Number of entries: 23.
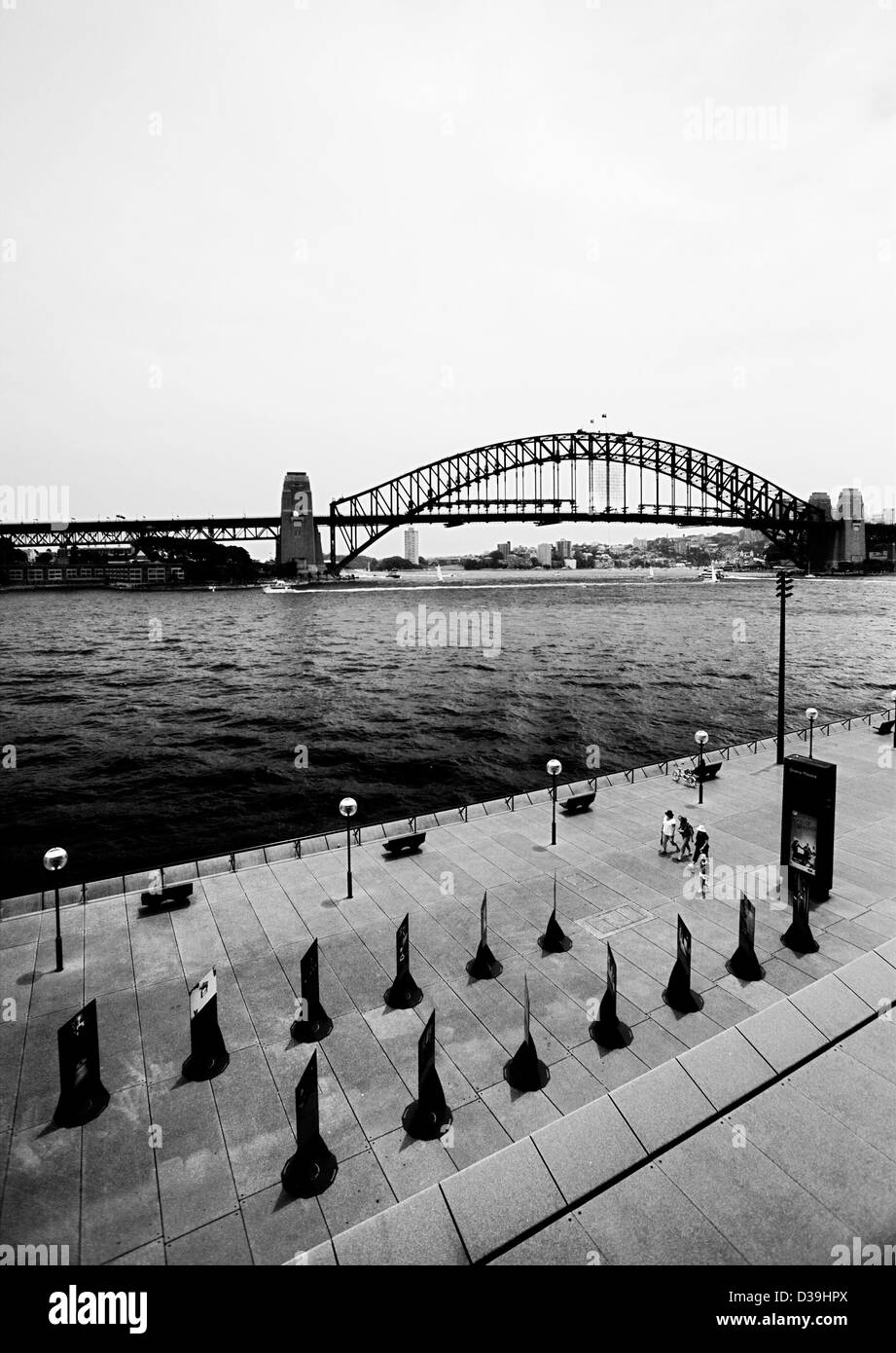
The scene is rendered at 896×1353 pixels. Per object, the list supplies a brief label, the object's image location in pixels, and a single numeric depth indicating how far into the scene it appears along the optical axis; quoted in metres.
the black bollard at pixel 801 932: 11.24
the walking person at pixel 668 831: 14.81
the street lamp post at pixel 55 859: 10.51
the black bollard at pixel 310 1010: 9.26
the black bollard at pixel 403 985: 9.85
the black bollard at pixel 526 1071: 8.31
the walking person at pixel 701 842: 13.91
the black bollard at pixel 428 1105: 7.64
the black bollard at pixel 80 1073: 7.80
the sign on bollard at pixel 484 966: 10.64
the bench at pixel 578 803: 17.52
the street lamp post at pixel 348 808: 12.43
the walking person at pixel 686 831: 14.48
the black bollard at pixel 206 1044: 8.48
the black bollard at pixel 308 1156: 6.91
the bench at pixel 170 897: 12.71
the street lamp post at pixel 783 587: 23.81
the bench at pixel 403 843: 14.91
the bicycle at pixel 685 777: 19.47
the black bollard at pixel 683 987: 9.66
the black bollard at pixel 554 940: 11.34
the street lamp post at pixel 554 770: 14.91
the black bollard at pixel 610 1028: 9.06
